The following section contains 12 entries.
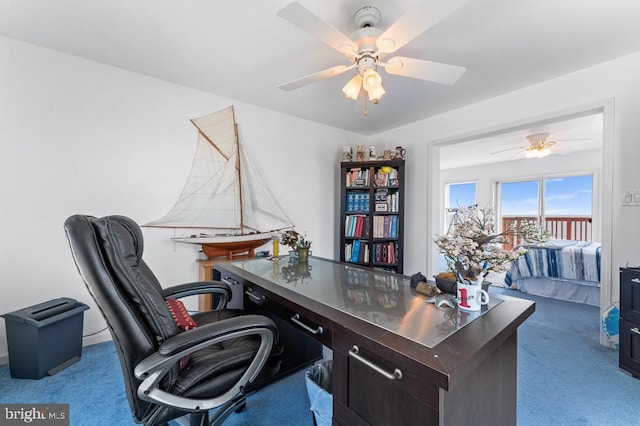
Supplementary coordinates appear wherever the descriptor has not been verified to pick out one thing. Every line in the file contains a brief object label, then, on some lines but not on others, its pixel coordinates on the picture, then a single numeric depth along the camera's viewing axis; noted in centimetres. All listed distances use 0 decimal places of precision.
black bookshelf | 343
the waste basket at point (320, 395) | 114
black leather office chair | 81
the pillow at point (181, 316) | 116
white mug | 99
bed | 318
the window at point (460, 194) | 639
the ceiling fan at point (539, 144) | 376
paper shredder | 169
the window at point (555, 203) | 486
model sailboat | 256
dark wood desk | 69
